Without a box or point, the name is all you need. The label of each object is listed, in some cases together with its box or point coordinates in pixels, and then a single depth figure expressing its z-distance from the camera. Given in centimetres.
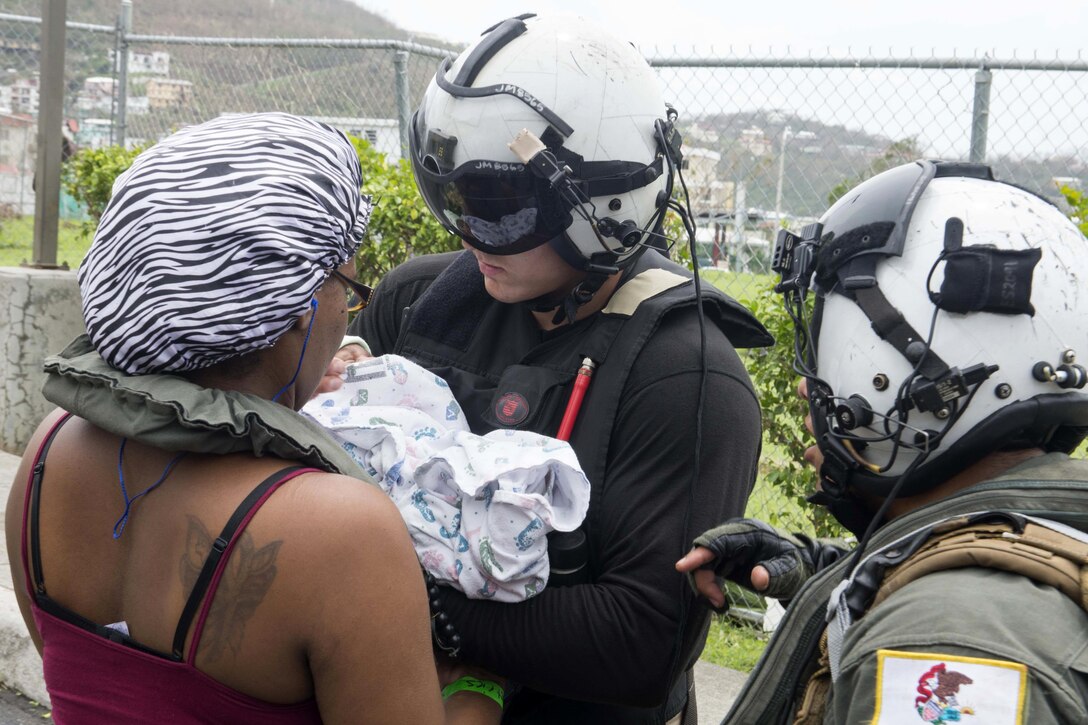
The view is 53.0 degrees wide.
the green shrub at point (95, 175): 834
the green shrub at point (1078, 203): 376
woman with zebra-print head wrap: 149
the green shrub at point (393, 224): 537
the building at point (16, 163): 1359
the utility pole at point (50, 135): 610
